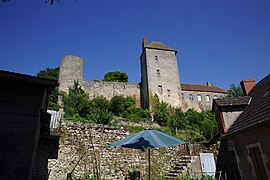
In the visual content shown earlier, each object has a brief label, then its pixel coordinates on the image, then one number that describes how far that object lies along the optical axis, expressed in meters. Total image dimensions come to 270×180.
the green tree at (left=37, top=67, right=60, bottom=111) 31.01
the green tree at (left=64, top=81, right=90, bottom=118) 19.02
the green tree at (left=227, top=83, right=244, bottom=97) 24.06
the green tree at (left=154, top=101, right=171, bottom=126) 23.95
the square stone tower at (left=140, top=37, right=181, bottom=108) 28.05
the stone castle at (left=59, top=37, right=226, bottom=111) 28.01
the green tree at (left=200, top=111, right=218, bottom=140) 19.83
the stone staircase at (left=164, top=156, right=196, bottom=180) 8.66
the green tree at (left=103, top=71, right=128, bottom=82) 37.69
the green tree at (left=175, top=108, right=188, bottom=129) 21.17
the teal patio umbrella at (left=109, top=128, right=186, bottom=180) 4.85
